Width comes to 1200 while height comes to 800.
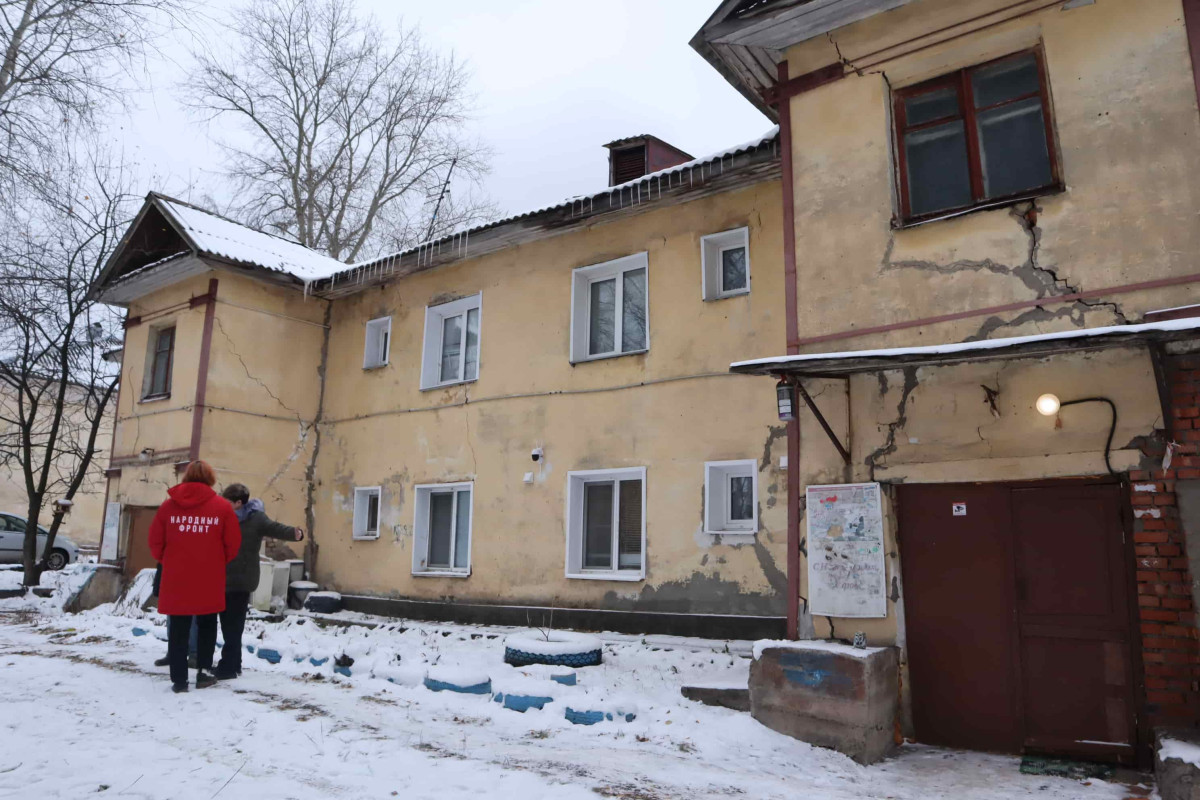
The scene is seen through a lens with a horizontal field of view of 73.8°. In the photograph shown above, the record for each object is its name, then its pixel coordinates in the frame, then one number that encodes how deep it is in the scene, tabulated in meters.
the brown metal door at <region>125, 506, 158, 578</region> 12.72
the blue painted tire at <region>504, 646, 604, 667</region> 7.27
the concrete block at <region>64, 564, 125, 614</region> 12.38
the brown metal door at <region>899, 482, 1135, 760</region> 5.38
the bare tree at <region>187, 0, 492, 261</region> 22.58
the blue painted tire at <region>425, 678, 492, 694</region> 6.56
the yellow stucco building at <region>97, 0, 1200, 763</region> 5.23
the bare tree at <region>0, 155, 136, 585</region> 14.57
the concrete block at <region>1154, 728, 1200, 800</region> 4.11
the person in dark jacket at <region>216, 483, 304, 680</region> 6.79
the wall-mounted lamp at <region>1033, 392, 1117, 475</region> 5.40
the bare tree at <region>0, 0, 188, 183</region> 7.71
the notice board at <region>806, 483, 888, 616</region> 5.94
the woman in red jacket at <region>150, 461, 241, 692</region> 6.11
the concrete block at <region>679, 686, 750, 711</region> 6.20
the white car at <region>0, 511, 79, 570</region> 18.86
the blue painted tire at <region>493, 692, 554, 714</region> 6.21
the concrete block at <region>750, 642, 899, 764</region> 5.41
